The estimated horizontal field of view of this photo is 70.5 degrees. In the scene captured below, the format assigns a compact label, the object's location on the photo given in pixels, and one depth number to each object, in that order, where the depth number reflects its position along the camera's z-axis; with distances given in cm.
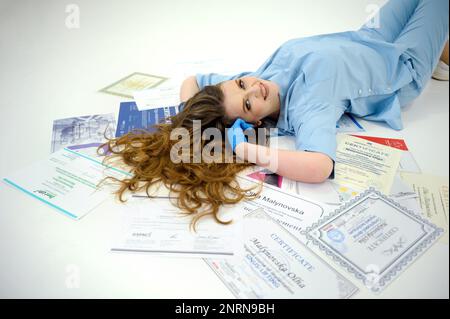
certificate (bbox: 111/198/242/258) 73
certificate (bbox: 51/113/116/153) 110
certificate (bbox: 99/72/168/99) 141
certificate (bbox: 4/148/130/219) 86
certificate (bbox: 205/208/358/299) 64
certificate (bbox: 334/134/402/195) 90
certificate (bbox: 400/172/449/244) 77
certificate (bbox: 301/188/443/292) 67
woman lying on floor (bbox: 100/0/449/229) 89
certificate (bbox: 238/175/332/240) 78
